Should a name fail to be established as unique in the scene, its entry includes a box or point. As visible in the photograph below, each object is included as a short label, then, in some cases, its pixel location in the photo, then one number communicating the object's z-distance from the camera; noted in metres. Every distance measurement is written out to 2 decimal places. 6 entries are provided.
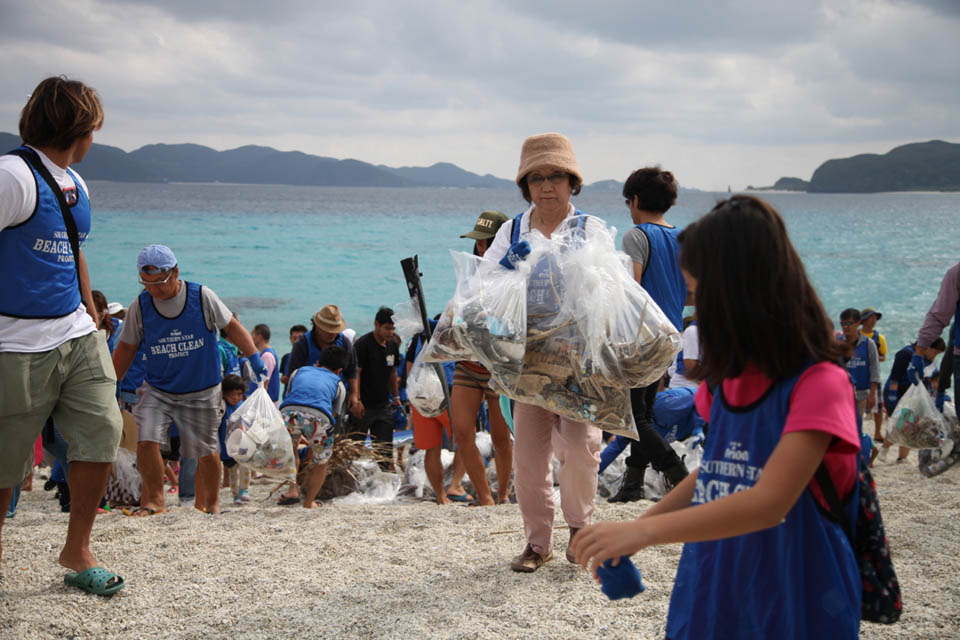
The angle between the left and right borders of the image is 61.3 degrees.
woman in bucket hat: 3.77
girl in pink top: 1.63
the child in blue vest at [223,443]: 6.94
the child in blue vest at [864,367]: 9.76
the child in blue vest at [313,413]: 6.42
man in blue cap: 5.51
